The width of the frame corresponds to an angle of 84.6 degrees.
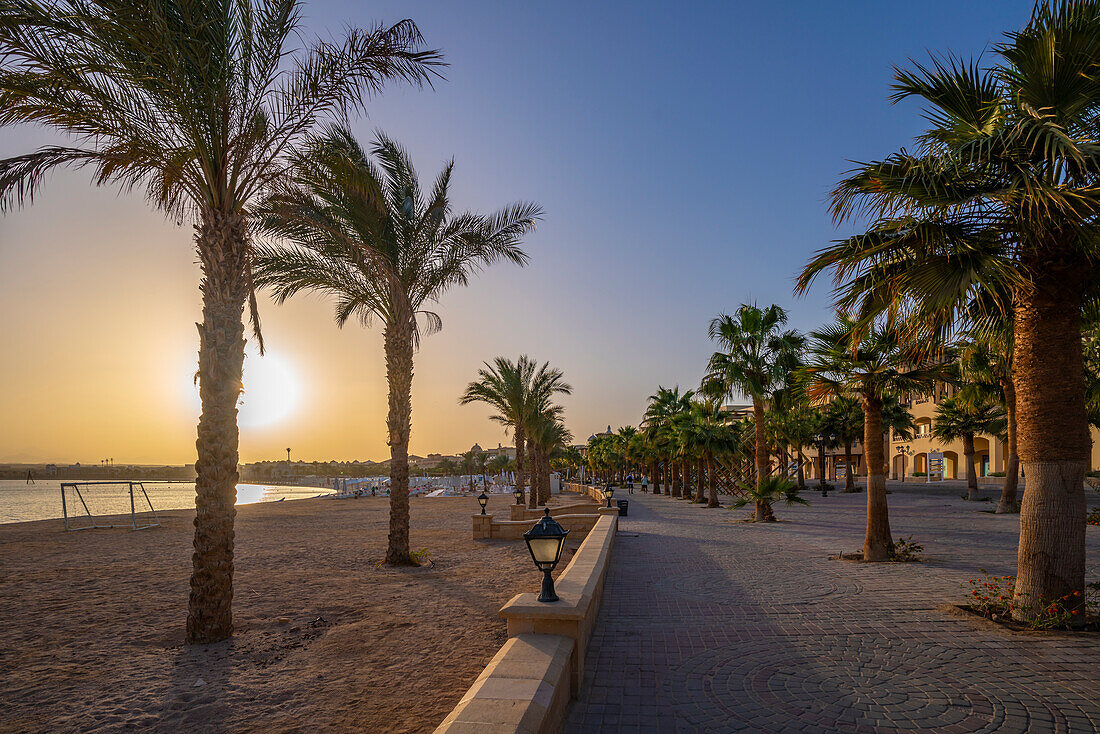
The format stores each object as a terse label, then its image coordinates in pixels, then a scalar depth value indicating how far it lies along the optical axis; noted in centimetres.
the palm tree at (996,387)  2084
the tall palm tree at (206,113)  731
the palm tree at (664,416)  3888
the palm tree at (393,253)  1278
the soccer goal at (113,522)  2438
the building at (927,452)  5388
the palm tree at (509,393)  3100
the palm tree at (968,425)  3247
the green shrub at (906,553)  1184
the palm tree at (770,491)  1890
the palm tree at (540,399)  3234
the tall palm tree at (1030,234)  639
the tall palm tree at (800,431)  4562
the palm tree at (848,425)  4488
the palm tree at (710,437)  3072
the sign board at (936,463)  5962
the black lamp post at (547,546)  505
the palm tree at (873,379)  1192
